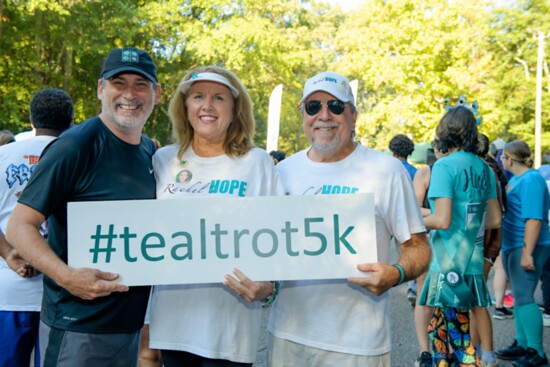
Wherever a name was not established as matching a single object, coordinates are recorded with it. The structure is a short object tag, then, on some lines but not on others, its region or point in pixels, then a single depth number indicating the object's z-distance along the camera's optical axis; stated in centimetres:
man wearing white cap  245
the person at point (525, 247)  471
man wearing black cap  230
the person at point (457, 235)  380
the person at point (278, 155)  1059
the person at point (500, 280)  531
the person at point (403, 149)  740
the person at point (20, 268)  311
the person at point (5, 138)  612
